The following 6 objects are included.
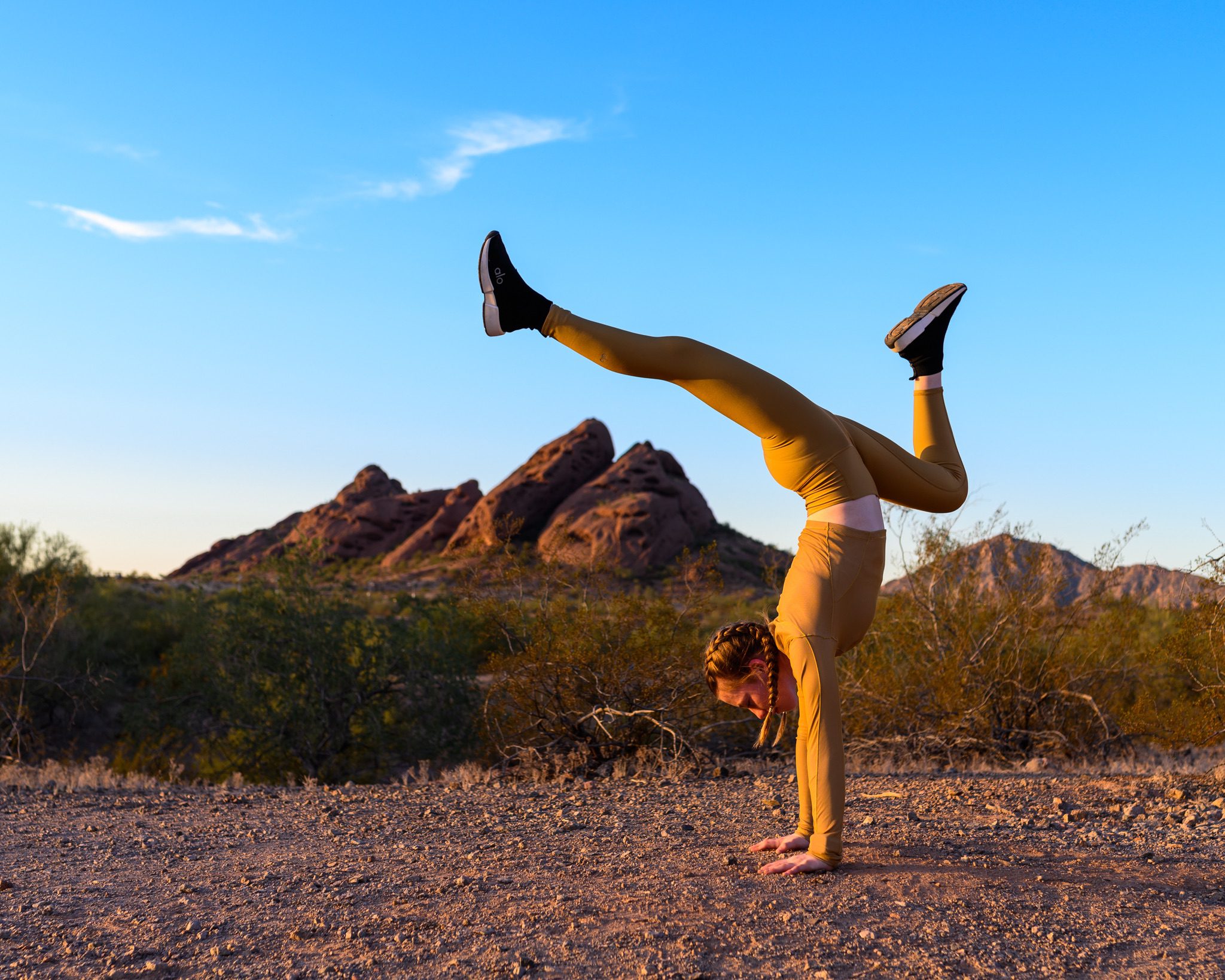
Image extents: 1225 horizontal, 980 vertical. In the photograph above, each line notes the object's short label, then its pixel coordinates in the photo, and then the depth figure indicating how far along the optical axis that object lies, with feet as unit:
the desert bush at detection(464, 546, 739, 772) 30.86
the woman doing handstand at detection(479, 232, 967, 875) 13.53
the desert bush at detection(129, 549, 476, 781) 50.11
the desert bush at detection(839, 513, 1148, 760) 34.32
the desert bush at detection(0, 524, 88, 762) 50.88
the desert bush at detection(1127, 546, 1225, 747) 27.30
